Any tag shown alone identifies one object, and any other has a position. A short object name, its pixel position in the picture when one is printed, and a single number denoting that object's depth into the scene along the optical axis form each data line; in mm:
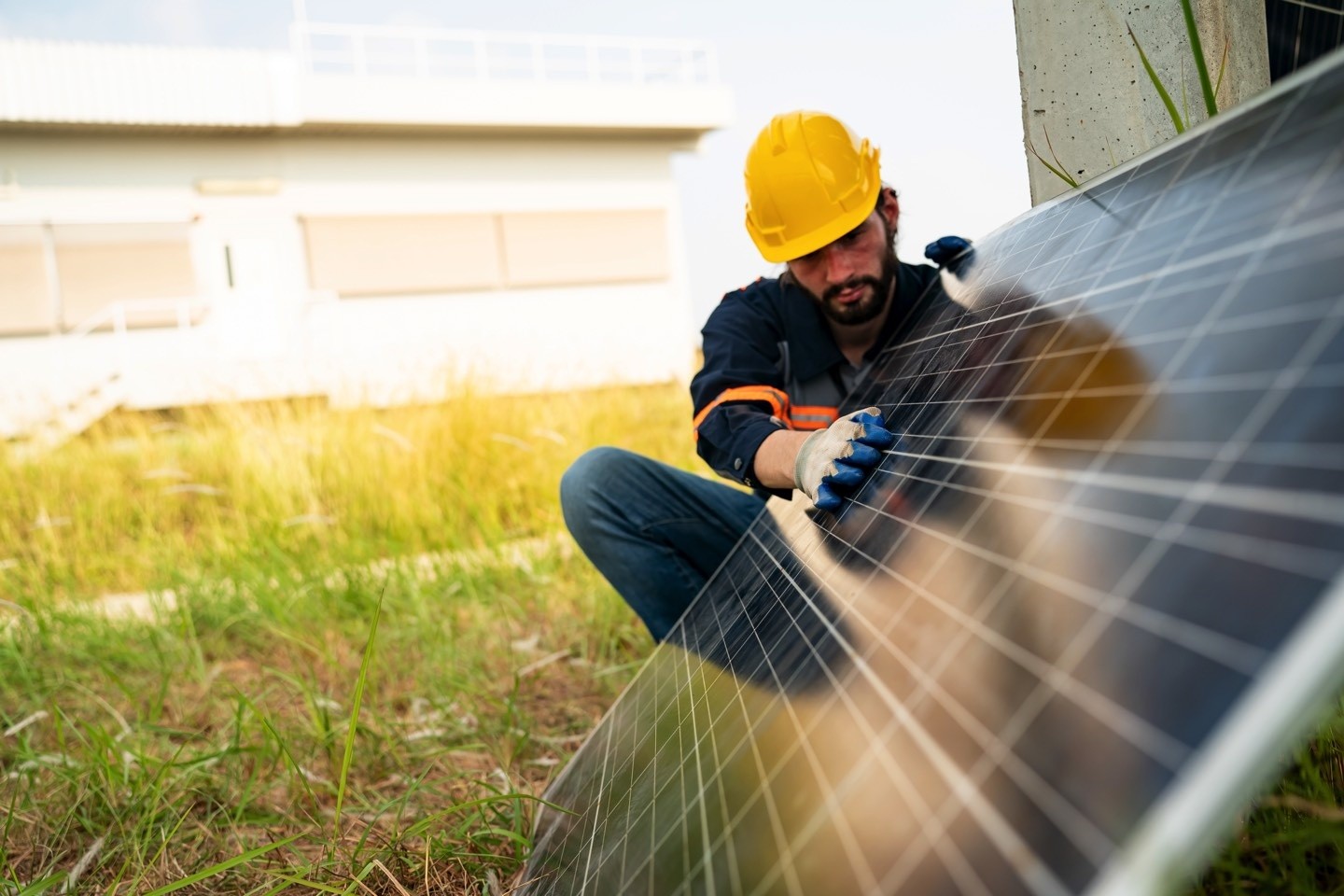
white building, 16781
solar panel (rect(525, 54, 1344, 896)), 518
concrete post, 2381
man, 2791
